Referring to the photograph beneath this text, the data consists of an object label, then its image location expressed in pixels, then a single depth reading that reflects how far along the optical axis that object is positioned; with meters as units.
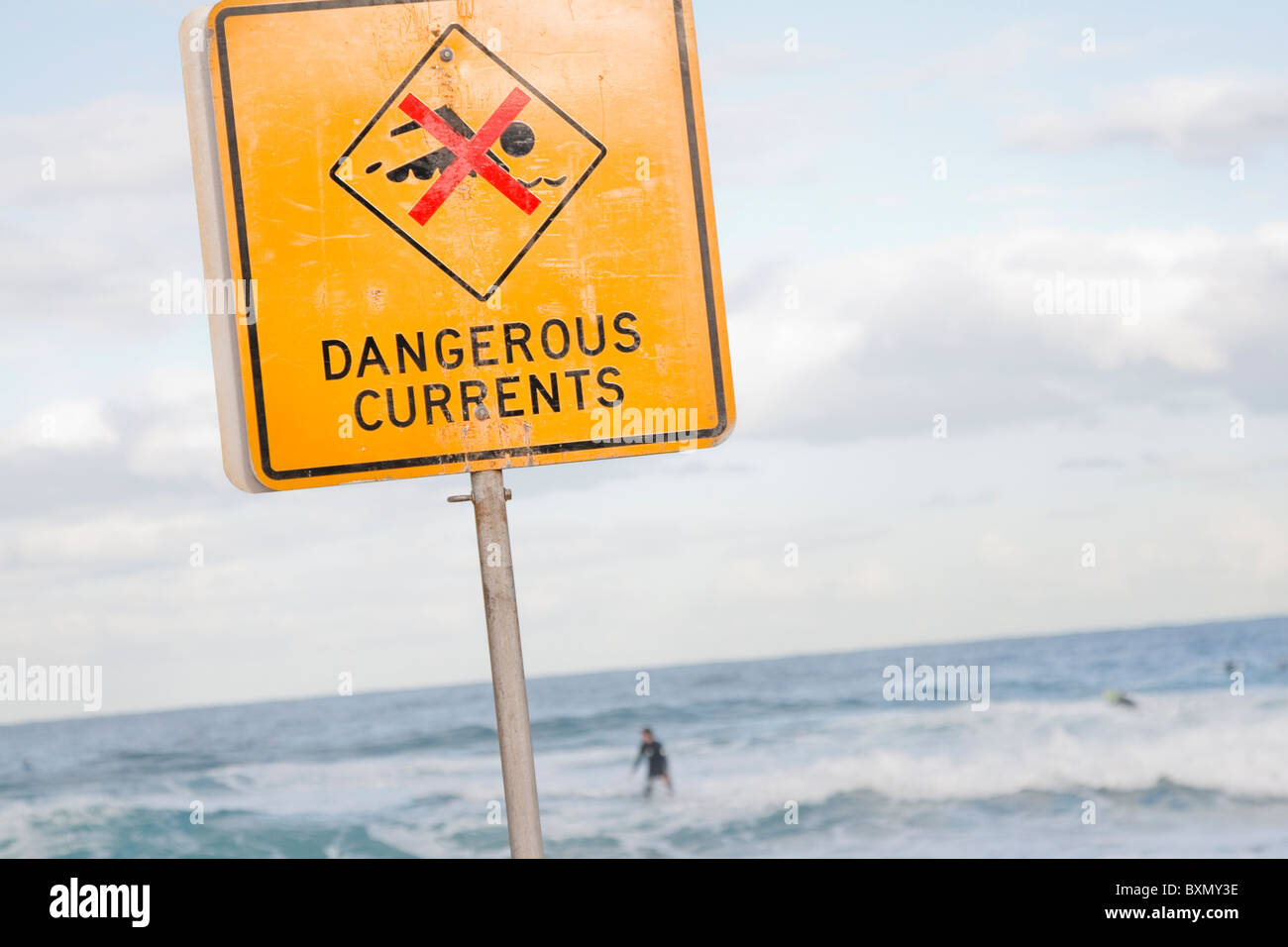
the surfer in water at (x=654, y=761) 21.44
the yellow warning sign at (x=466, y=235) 2.01
